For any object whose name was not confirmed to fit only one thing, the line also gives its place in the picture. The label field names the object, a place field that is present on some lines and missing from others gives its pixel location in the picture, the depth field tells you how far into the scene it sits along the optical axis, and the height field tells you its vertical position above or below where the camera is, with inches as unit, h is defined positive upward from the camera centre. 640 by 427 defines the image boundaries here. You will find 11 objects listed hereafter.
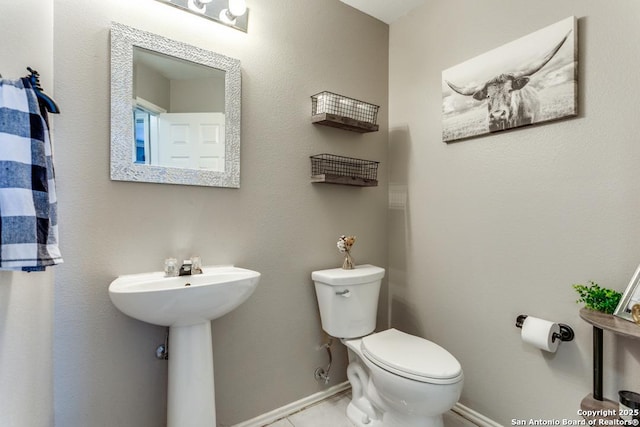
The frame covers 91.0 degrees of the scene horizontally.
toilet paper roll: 51.6 -19.8
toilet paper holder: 52.0 -19.8
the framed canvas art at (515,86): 52.4 +24.4
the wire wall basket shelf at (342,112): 70.1 +24.0
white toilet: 50.0 -25.3
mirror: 51.1 +18.2
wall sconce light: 56.4 +37.9
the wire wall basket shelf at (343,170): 70.8 +10.7
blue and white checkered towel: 28.6 +3.1
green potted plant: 45.7 -12.3
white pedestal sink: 44.0 -16.1
